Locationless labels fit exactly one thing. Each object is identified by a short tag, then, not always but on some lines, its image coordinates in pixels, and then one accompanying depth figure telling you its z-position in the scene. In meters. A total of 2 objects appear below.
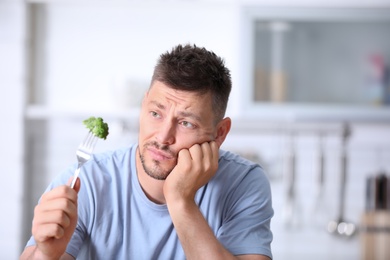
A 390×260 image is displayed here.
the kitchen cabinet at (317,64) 2.70
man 1.65
